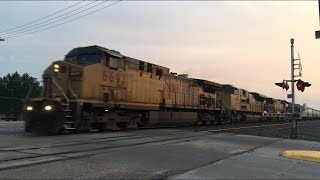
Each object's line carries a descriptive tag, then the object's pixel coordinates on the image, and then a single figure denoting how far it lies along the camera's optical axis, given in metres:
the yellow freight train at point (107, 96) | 11.16
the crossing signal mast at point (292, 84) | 13.93
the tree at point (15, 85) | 43.98
